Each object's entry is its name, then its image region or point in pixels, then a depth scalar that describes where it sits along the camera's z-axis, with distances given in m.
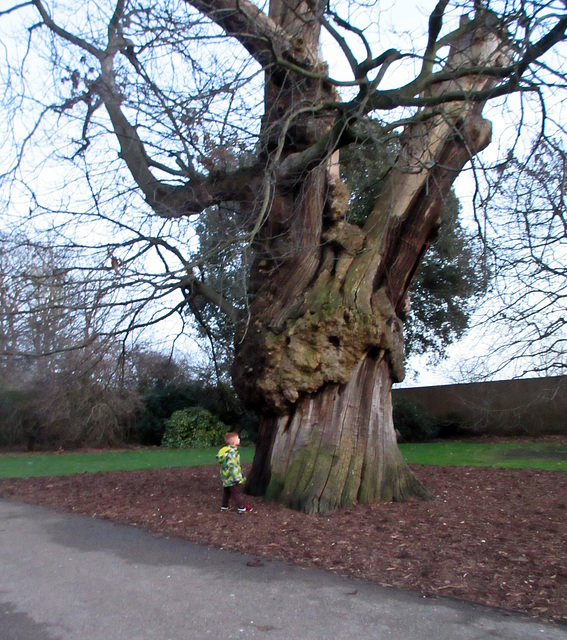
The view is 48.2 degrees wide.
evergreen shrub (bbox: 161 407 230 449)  24.05
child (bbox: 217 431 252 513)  8.07
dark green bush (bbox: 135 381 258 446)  25.25
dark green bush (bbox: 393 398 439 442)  22.78
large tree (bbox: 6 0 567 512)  7.91
